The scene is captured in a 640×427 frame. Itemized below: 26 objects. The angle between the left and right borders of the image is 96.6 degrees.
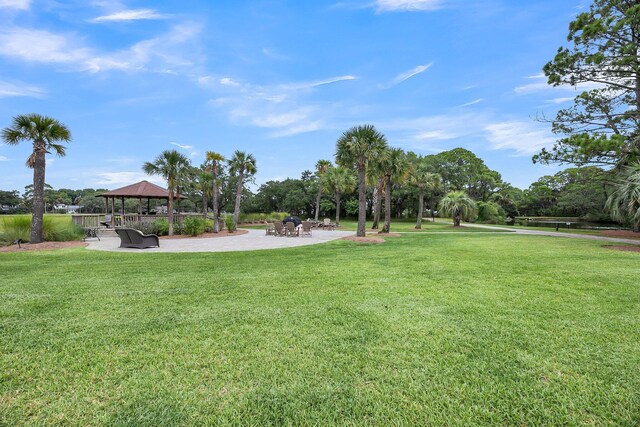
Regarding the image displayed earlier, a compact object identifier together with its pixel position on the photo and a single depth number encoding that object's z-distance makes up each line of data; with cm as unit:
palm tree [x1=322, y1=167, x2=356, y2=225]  3288
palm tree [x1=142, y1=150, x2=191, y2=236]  1698
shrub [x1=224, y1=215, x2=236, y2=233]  2109
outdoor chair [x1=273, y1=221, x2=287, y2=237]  1728
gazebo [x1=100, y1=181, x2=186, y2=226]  1958
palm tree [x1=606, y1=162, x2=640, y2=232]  1105
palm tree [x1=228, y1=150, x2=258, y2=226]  2345
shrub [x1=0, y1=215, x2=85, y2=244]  1213
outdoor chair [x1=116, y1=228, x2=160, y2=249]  1141
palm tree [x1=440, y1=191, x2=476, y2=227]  2778
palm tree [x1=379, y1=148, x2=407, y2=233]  1850
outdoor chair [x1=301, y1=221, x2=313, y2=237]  1739
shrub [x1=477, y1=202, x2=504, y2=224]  3709
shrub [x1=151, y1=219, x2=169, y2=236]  1762
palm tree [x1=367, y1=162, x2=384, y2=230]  1878
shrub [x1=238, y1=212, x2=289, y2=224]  3123
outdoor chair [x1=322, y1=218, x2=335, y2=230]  2437
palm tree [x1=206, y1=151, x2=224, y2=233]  2025
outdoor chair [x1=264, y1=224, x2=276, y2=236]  1828
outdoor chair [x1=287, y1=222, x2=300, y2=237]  1661
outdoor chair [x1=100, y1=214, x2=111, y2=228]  1975
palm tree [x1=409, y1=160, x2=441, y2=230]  2689
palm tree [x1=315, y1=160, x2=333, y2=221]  3488
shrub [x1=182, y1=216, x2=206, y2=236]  1775
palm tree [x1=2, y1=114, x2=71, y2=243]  1190
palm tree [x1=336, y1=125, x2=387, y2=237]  1482
